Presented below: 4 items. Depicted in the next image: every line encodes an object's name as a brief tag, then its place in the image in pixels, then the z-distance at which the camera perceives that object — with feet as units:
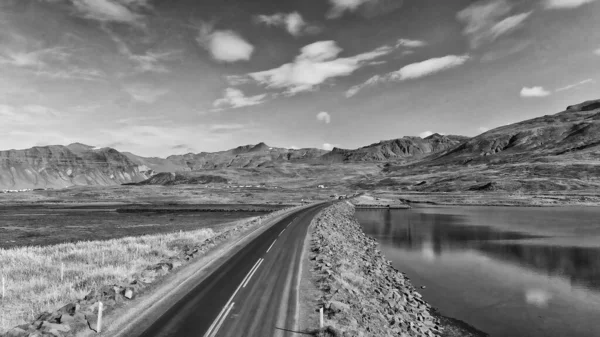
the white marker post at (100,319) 47.22
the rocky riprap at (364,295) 53.06
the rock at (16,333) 43.09
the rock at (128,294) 61.00
